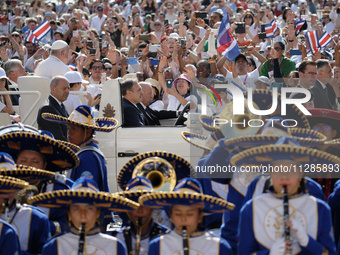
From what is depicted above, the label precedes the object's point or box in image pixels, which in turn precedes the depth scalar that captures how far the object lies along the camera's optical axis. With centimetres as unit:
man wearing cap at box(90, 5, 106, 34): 3869
